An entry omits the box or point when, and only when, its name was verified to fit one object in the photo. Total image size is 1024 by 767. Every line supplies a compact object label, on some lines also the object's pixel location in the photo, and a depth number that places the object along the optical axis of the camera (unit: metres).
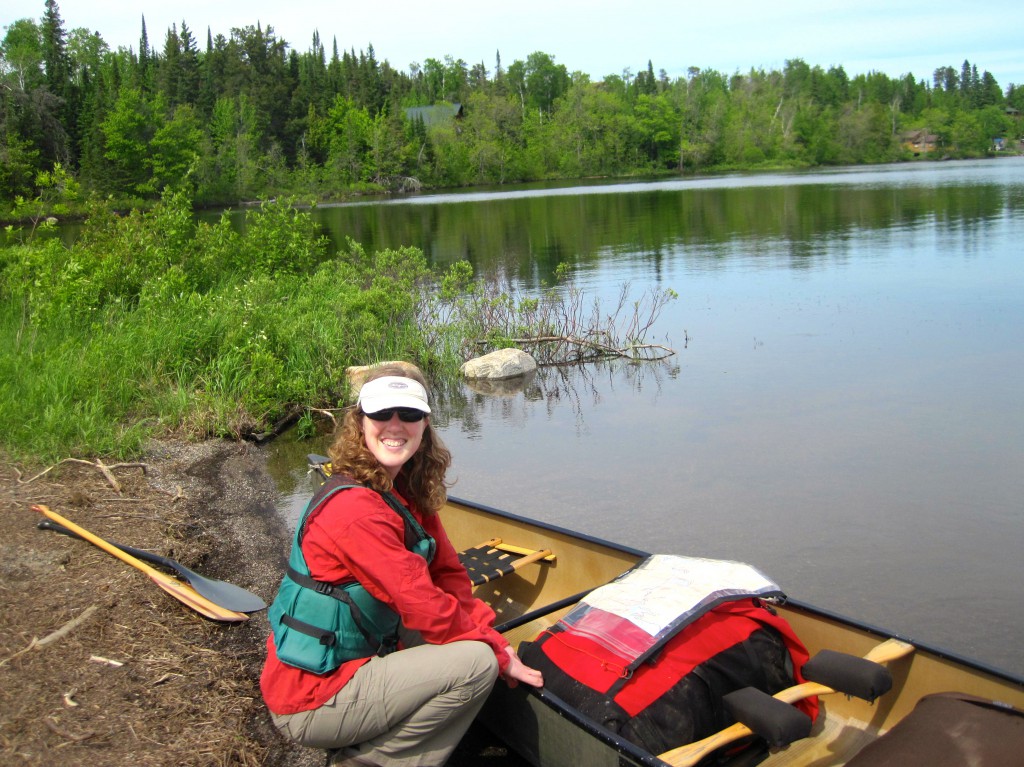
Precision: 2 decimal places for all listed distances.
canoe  3.38
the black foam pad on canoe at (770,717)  3.20
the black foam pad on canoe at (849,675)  3.39
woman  3.16
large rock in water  12.94
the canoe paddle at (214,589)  5.41
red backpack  3.51
